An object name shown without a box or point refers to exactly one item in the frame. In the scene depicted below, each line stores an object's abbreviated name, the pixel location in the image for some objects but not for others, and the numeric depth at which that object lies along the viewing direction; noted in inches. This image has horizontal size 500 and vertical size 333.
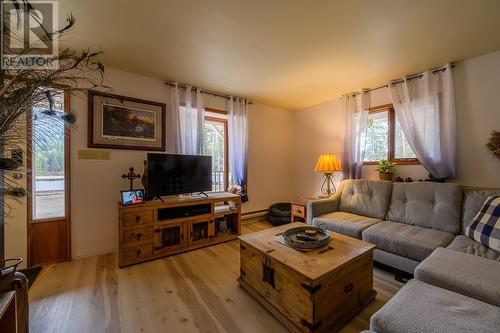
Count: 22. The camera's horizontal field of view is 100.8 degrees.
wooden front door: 86.4
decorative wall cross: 98.3
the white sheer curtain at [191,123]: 118.3
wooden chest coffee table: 50.9
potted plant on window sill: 111.9
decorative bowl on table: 62.6
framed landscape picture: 97.7
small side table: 125.9
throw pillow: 65.2
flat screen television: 98.5
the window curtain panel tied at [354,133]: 124.6
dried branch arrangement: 31.9
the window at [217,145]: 135.6
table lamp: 129.0
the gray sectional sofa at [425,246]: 37.1
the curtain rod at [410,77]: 97.7
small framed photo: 90.5
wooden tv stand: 88.9
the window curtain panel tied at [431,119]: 95.1
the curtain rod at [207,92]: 115.6
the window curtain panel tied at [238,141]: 137.9
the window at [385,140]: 113.6
